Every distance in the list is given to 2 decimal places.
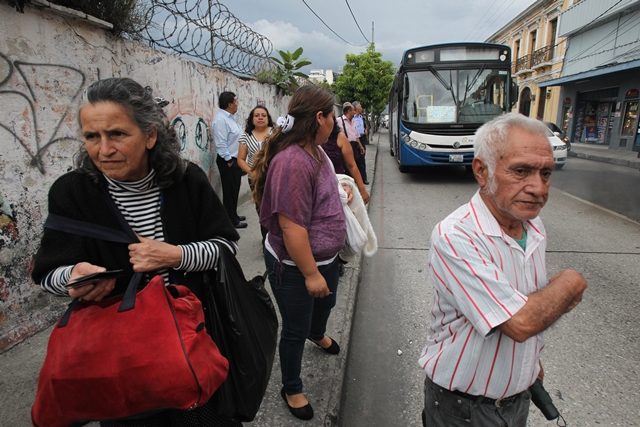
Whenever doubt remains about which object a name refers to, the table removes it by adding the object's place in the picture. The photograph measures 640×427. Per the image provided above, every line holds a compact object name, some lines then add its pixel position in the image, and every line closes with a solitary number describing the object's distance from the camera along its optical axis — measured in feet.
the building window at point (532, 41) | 97.60
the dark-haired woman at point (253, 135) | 15.75
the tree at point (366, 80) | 84.17
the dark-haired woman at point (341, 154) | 13.78
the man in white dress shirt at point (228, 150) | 18.56
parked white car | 35.85
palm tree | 30.37
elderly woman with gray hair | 4.35
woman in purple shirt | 6.06
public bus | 30.09
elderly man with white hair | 3.87
